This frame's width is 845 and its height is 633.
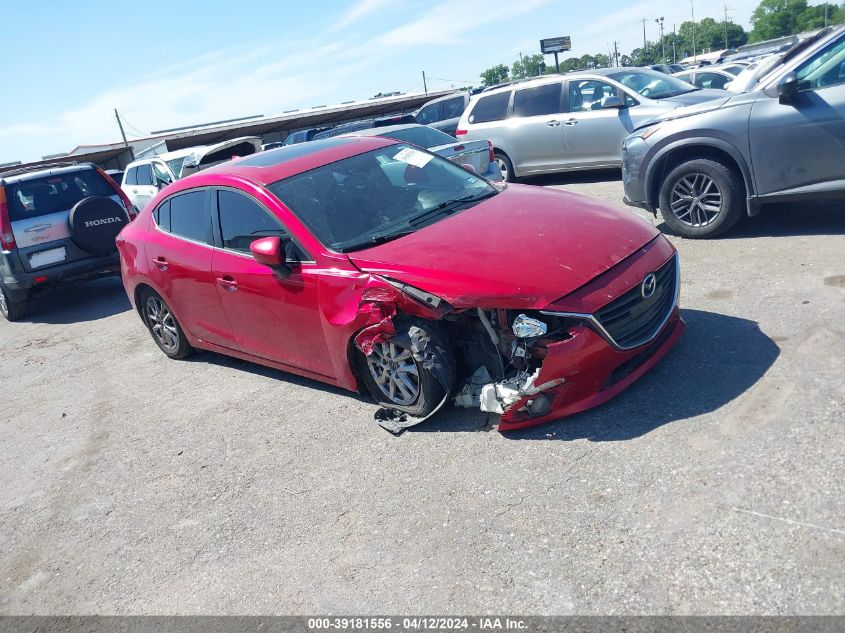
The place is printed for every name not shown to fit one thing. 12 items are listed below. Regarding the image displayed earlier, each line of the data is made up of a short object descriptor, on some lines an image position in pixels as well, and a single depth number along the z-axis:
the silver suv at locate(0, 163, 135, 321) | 9.70
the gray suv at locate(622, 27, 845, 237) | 6.25
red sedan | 4.04
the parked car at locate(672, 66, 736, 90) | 19.90
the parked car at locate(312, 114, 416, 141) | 15.84
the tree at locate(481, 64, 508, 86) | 142.62
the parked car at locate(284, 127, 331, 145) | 21.06
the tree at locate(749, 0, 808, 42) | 121.11
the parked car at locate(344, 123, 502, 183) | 10.59
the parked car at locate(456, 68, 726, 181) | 11.30
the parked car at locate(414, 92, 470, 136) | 19.45
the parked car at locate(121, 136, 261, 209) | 14.48
